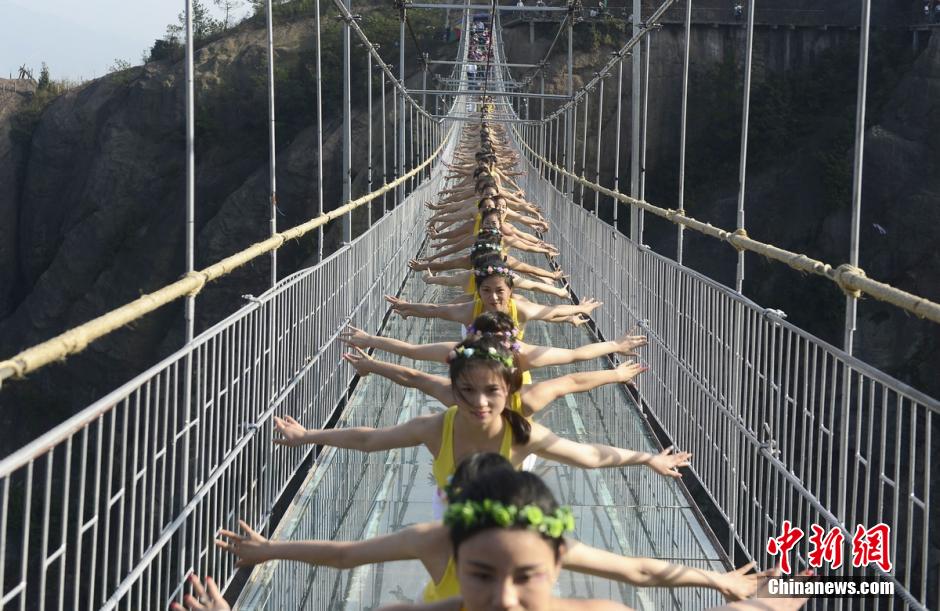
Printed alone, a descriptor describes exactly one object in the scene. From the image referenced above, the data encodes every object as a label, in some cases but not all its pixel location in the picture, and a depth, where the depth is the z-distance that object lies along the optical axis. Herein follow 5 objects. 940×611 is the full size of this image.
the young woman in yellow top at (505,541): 2.52
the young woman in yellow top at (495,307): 7.54
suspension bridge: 3.54
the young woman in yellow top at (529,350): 6.84
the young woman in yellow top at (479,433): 4.62
